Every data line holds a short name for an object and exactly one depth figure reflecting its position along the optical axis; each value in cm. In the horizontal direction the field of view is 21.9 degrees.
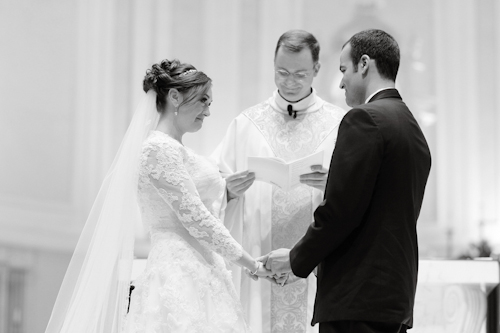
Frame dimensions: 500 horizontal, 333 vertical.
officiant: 755
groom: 494
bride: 587
